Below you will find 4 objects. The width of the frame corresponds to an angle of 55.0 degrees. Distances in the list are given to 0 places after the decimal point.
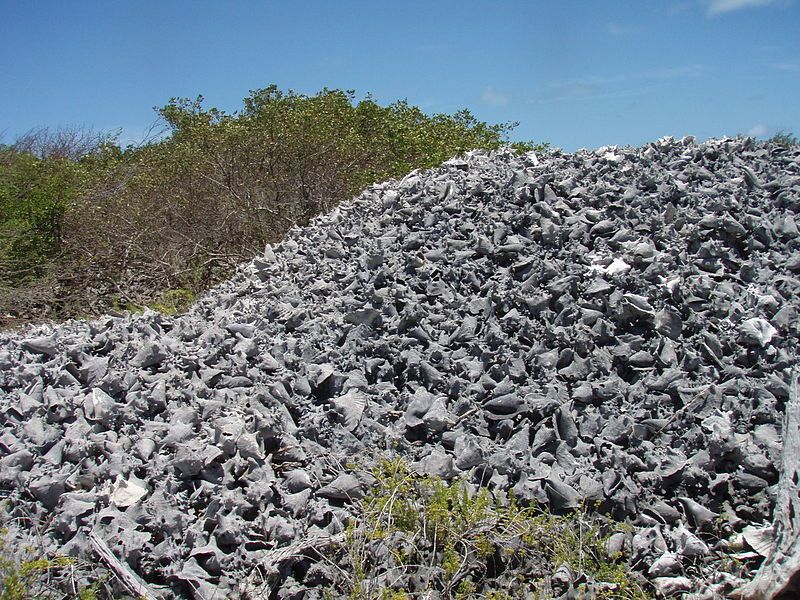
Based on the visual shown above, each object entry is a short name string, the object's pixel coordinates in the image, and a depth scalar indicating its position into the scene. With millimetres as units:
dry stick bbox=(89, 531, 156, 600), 2270
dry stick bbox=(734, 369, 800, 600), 2209
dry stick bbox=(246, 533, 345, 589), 2328
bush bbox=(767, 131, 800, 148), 5402
